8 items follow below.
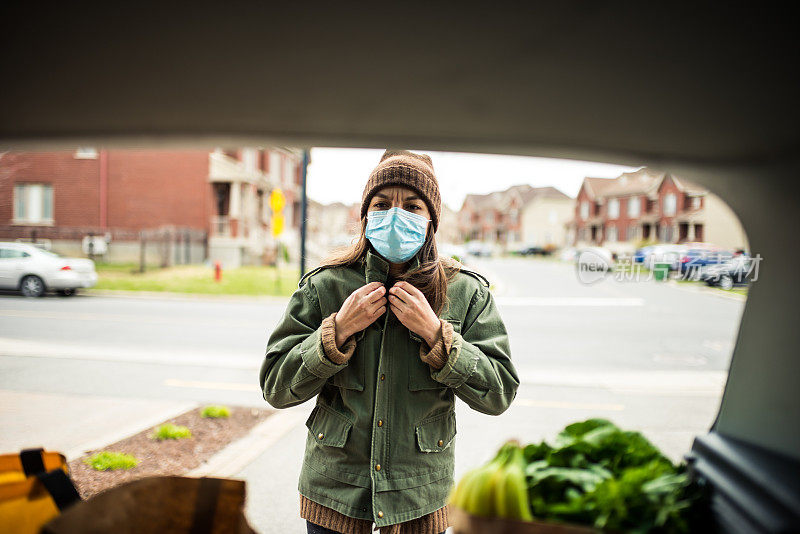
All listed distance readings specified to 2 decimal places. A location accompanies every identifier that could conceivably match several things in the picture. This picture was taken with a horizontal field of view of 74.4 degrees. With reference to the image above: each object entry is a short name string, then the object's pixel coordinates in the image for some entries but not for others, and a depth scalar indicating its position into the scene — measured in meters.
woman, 1.61
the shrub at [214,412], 5.26
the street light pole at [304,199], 7.03
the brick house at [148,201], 10.57
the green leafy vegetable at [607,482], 0.94
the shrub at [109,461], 3.92
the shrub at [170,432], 4.59
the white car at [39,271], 9.82
